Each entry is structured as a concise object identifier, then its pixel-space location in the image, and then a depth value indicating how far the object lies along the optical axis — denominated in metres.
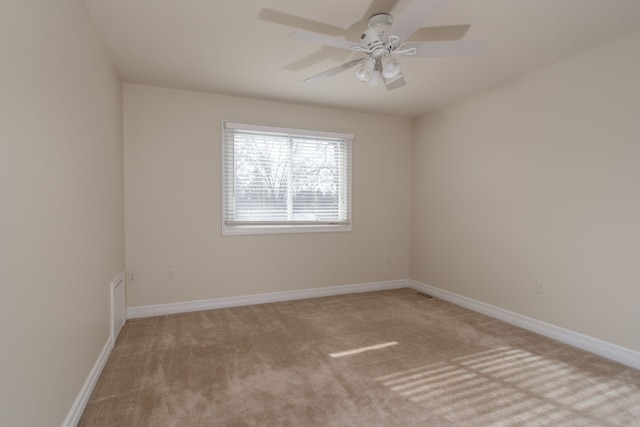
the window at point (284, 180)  3.71
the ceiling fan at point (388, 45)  1.86
